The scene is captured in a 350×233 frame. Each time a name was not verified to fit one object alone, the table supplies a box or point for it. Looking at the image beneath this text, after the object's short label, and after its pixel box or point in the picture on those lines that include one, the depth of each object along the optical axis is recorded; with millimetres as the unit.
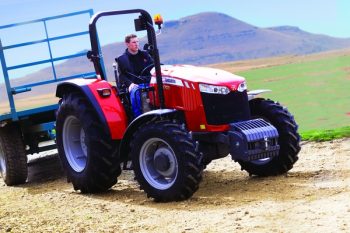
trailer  17575
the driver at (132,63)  14394
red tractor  12603
